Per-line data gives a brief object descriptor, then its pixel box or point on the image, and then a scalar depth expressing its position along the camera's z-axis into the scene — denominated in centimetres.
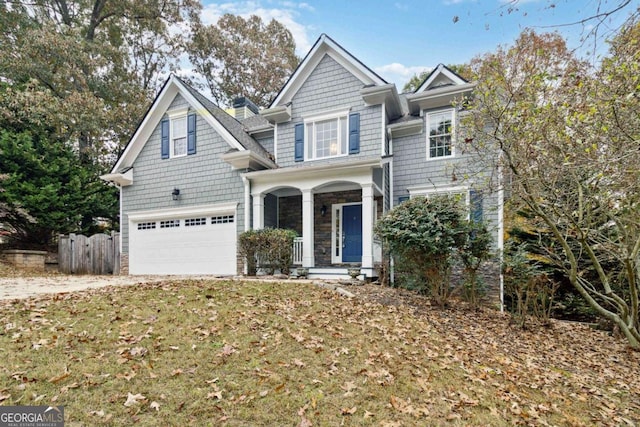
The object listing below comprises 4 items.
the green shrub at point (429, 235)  734
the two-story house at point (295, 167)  1075
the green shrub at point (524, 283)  759
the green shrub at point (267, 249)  1023
